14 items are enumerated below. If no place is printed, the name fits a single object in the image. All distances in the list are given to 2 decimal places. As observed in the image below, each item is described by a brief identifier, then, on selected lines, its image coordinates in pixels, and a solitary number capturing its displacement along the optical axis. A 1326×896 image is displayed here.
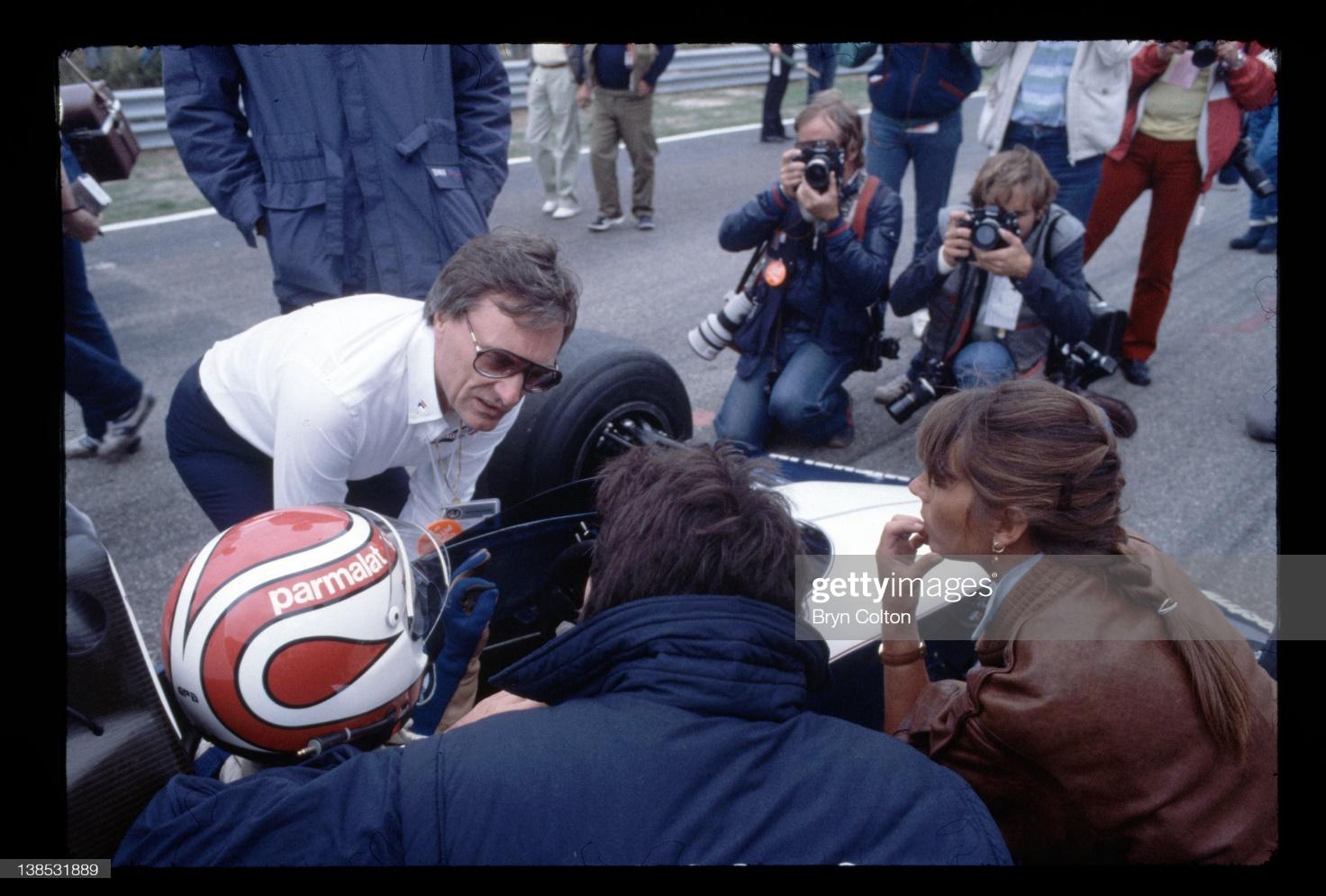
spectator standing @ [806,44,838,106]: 9.21
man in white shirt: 2.00
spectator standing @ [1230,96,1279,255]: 6.25
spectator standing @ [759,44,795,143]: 9.51
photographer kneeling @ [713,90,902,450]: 3.40
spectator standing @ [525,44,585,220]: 6.79
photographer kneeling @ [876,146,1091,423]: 3.26
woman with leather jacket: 1.35
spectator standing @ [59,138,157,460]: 3.49
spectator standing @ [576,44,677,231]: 6.49
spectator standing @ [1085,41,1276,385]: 4.01
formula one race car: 1.32
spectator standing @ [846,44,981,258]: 4.61
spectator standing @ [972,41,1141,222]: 4.00
